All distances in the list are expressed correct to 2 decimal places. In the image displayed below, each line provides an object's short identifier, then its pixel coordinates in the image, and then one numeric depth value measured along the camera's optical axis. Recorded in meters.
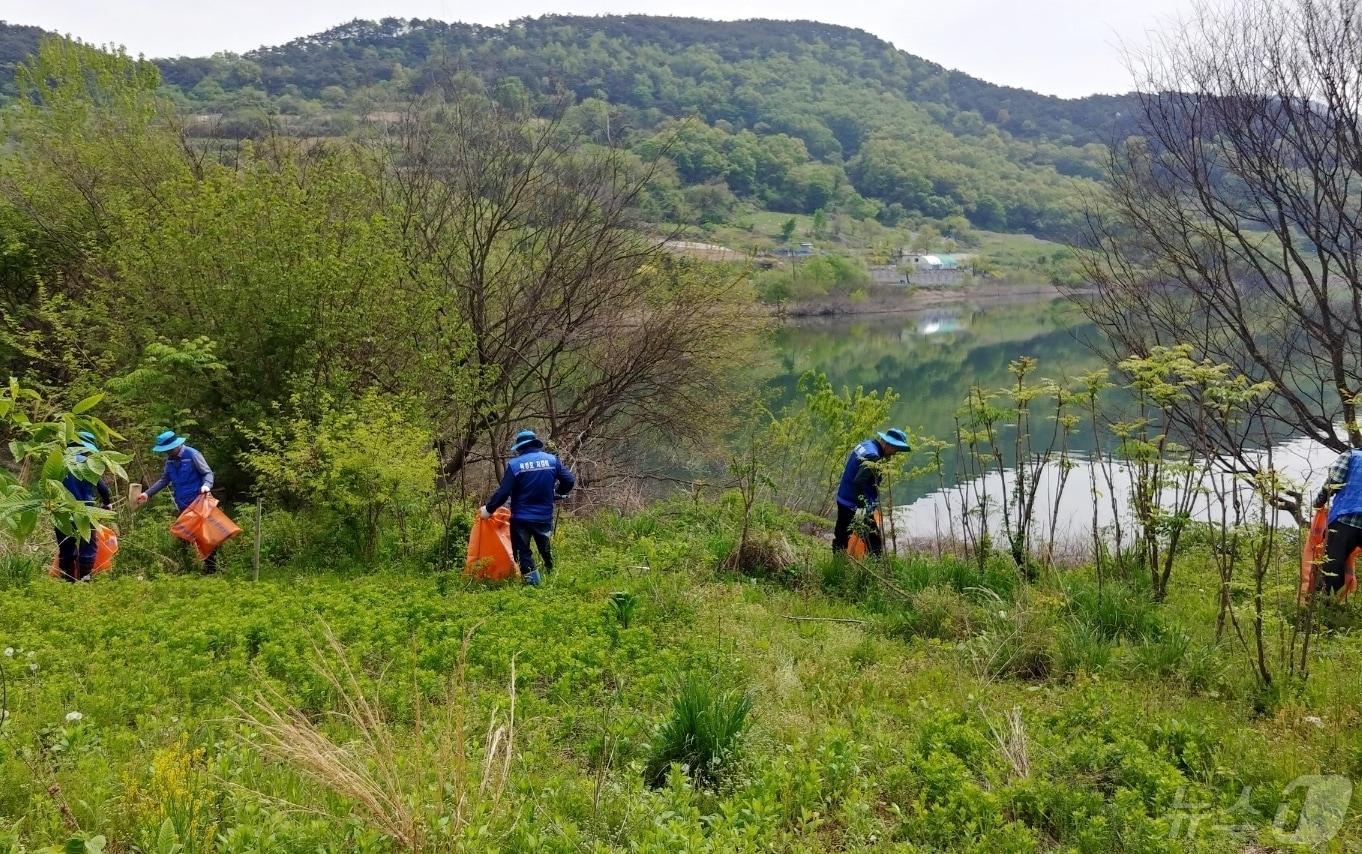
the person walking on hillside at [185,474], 8.16
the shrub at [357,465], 8.00
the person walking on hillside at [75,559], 7.58
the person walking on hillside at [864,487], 8.49
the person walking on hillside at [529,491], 7.99
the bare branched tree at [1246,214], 7.98
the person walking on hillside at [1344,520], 6.33
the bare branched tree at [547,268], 13.72
